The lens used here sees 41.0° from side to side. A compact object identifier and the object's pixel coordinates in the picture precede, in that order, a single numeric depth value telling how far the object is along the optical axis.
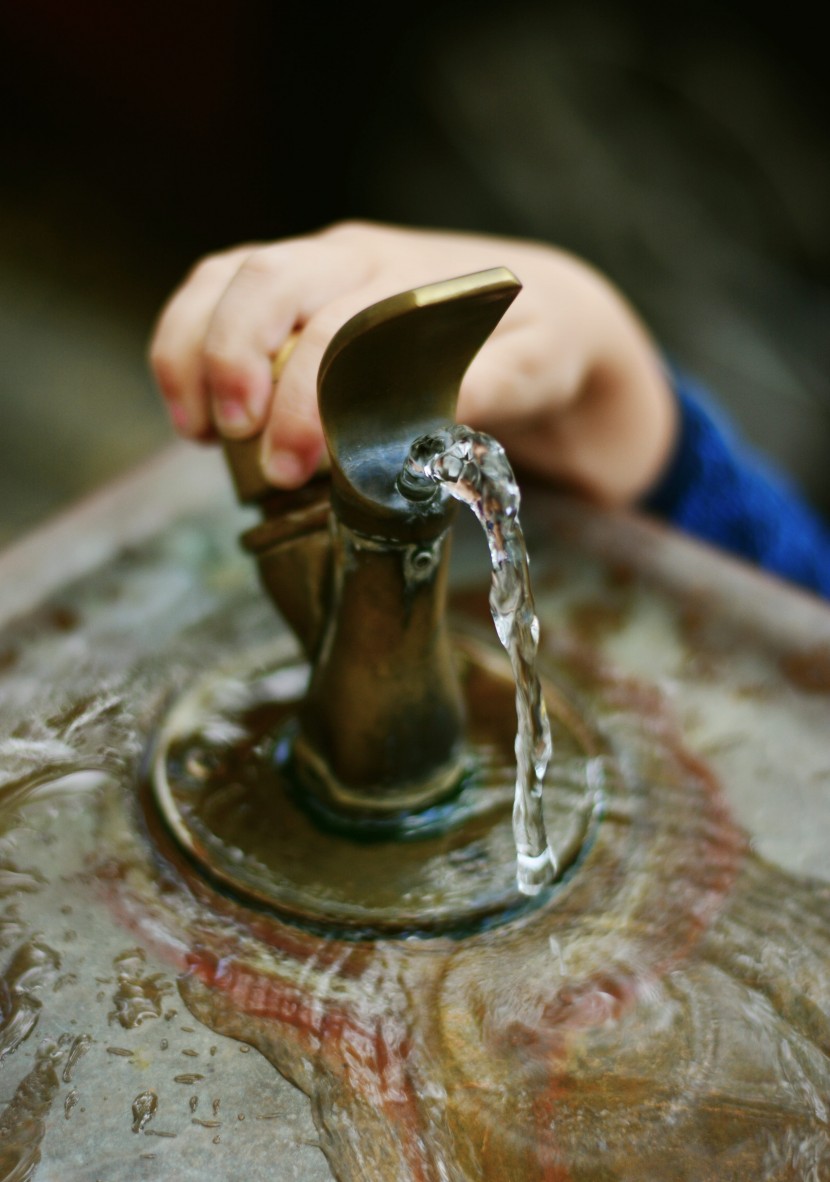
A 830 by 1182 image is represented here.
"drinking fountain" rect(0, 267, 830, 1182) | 0.40
